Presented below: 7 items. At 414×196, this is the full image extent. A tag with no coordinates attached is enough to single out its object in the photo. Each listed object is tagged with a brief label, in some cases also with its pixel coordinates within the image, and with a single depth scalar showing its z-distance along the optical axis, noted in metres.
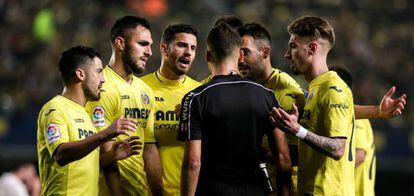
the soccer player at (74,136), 14.01
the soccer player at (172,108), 16.73
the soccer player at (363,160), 19.42
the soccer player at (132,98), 15.86
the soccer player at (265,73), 16.19
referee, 13.86
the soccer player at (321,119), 14.35
